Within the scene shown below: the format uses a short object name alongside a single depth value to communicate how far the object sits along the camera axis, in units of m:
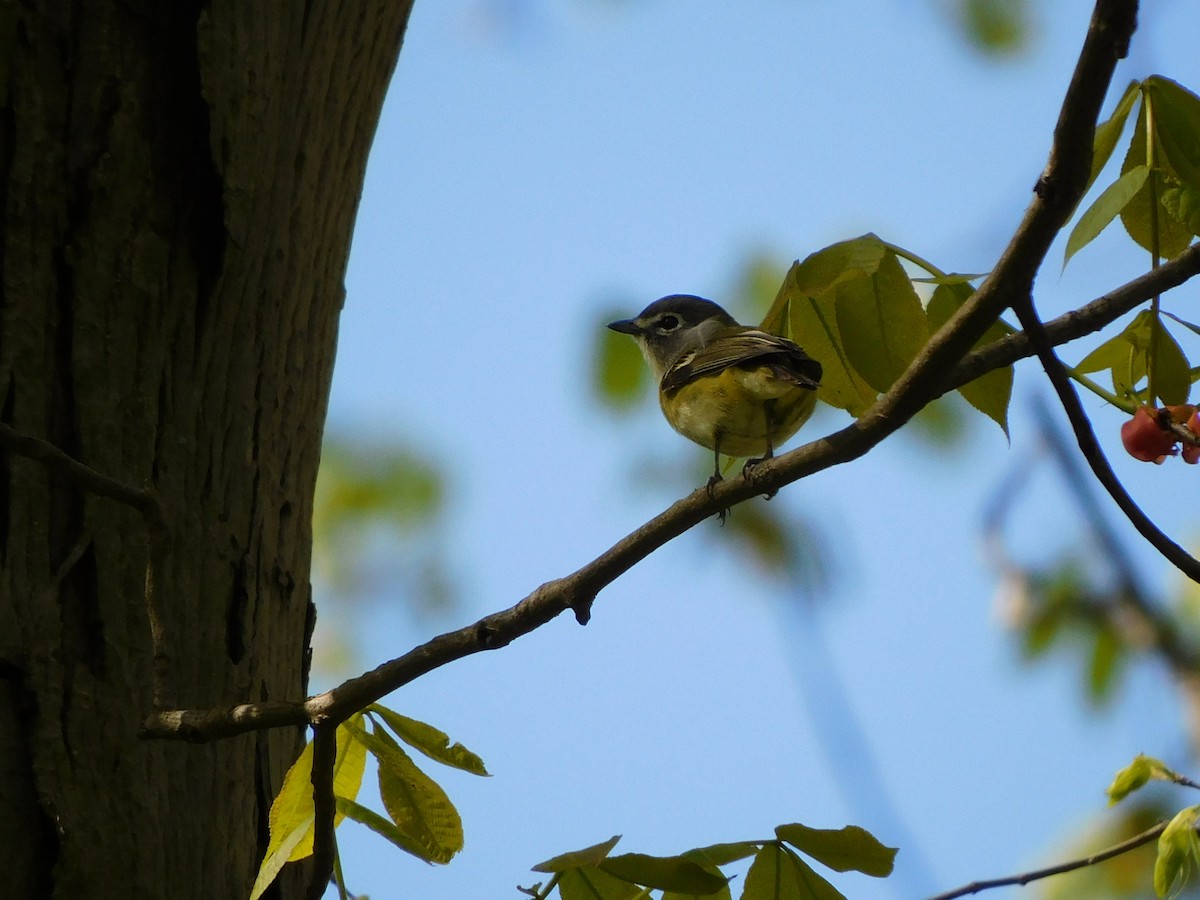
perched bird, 6.18
